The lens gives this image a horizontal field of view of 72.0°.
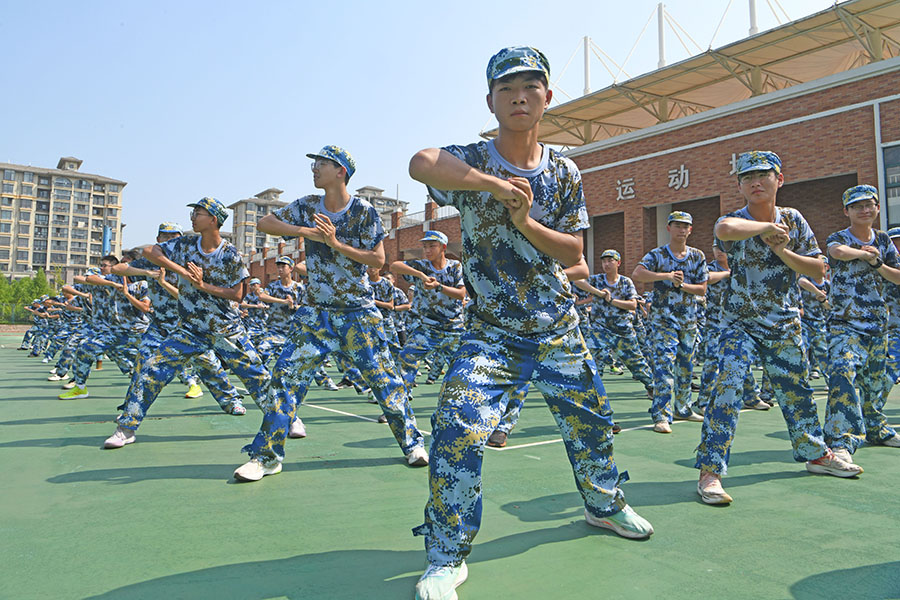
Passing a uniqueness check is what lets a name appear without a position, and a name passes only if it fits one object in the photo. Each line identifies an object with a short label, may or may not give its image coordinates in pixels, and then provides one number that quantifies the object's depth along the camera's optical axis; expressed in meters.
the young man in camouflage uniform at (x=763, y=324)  3.92
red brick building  16.12
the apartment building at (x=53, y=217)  108.69
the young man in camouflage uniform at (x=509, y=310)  2.47
